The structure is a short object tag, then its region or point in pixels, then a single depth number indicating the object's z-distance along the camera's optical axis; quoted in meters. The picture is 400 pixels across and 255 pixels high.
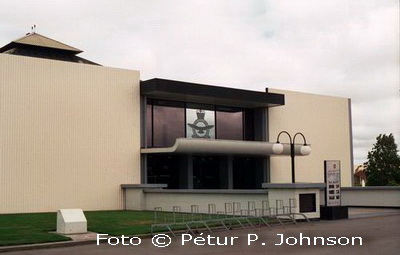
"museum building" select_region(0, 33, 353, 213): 29.86
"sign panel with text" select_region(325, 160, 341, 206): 25.62
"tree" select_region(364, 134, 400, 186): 56.31
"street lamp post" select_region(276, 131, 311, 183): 26.81
